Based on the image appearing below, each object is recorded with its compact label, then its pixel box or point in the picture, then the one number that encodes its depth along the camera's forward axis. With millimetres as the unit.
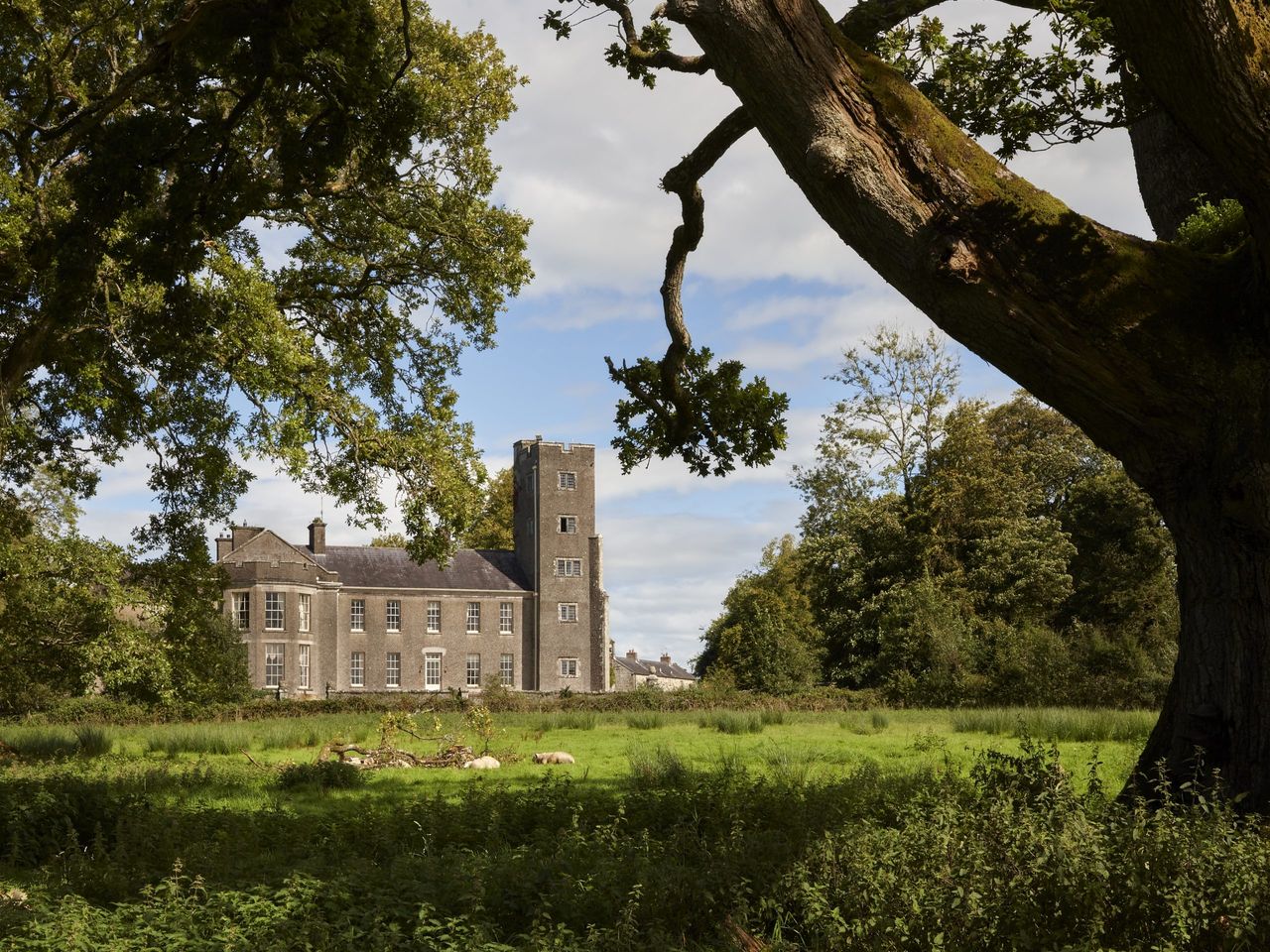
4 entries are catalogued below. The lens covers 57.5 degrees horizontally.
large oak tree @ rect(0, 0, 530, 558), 12312
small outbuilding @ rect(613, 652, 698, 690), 92869
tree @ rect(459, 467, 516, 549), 70500
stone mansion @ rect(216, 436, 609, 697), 63656
